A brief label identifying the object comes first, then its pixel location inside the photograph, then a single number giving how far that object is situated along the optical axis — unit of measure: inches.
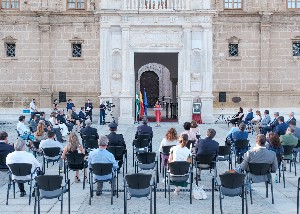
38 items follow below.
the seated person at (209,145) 373.9
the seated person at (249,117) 744.5
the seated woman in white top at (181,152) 345.5
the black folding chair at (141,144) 459.1
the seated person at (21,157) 335.0
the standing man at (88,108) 883.4
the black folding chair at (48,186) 278.6
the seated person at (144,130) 504.9
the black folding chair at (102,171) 321.0
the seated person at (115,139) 419.8
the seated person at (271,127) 614.9
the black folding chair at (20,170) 321.7
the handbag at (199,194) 335.4
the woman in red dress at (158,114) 848.0
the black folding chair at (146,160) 372.3
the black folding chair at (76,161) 367.1
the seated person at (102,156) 336.2
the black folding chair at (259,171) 324.0
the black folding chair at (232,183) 285.1
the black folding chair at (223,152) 413.3
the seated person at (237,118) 779.0
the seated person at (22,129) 553.4
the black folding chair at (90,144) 448.0
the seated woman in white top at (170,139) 394.4
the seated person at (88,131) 487.2
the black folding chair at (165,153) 388.8
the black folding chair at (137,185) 280.2
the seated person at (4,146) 369.2
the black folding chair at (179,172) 325.2
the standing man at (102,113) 874.1
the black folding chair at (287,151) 411.1
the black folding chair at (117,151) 400.0
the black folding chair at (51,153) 413.1
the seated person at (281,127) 510.5
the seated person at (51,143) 420.0
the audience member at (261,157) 329.8
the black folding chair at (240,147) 442.2
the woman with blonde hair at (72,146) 371.6
